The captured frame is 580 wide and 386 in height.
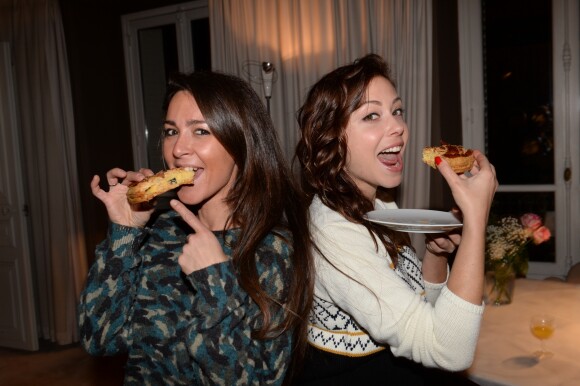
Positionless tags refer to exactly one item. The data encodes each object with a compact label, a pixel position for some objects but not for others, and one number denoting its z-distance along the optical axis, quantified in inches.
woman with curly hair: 48.4
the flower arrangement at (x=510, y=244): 97.3
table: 68.2
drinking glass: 75.0
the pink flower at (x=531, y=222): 100.3
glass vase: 97.3
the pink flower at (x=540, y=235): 100.0
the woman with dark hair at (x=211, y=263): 51.3
